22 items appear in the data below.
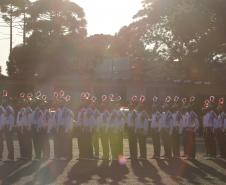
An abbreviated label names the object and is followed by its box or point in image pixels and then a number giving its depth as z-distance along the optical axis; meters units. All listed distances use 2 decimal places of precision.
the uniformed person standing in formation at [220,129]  23.06
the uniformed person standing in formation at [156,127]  22.24
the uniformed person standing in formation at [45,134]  21.14
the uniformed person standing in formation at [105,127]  21.34
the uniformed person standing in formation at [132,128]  21.73
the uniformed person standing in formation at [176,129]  22.20
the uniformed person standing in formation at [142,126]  21.69
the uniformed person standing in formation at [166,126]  22.17
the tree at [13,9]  54.25
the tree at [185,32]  45.44
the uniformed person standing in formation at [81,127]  21.38
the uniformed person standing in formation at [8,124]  20.80
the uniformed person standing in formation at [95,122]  21.32
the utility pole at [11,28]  54.78
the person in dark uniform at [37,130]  21.06
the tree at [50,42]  52.31
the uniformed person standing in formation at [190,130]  22.38
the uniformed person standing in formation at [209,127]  23.03
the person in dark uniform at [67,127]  21.11
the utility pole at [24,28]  54.72
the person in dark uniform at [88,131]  21.27
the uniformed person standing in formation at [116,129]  21.39
